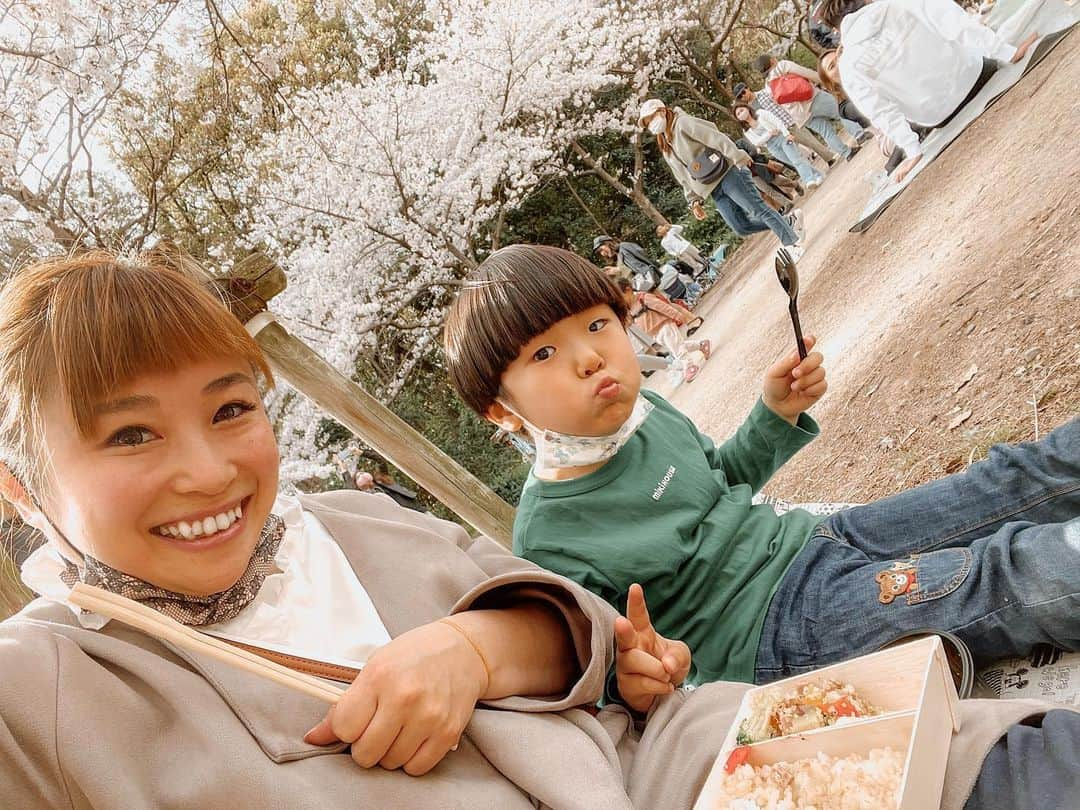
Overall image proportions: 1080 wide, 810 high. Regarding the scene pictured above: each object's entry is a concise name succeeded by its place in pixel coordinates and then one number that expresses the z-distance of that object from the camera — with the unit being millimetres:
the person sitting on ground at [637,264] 10828
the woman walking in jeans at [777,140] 10469
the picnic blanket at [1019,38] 5703
